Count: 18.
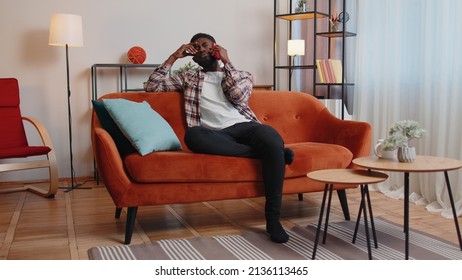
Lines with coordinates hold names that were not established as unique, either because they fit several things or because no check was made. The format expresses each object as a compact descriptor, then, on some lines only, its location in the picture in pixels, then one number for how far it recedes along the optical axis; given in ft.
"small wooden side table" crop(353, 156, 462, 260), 6.98
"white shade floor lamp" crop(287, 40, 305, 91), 15.47
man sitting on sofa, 8.50
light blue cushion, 8.69
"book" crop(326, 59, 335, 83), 14.15
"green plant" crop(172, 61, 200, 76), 13.77
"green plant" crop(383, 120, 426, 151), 7.52
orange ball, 14.44
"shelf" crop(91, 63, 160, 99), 14.16
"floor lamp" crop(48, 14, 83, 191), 12.96
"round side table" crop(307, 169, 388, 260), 7.02
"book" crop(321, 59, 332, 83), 14.20
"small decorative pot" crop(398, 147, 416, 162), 7.48
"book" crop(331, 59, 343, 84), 14.14
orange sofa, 8.33
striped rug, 7.56
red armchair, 11.89
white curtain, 10.68
